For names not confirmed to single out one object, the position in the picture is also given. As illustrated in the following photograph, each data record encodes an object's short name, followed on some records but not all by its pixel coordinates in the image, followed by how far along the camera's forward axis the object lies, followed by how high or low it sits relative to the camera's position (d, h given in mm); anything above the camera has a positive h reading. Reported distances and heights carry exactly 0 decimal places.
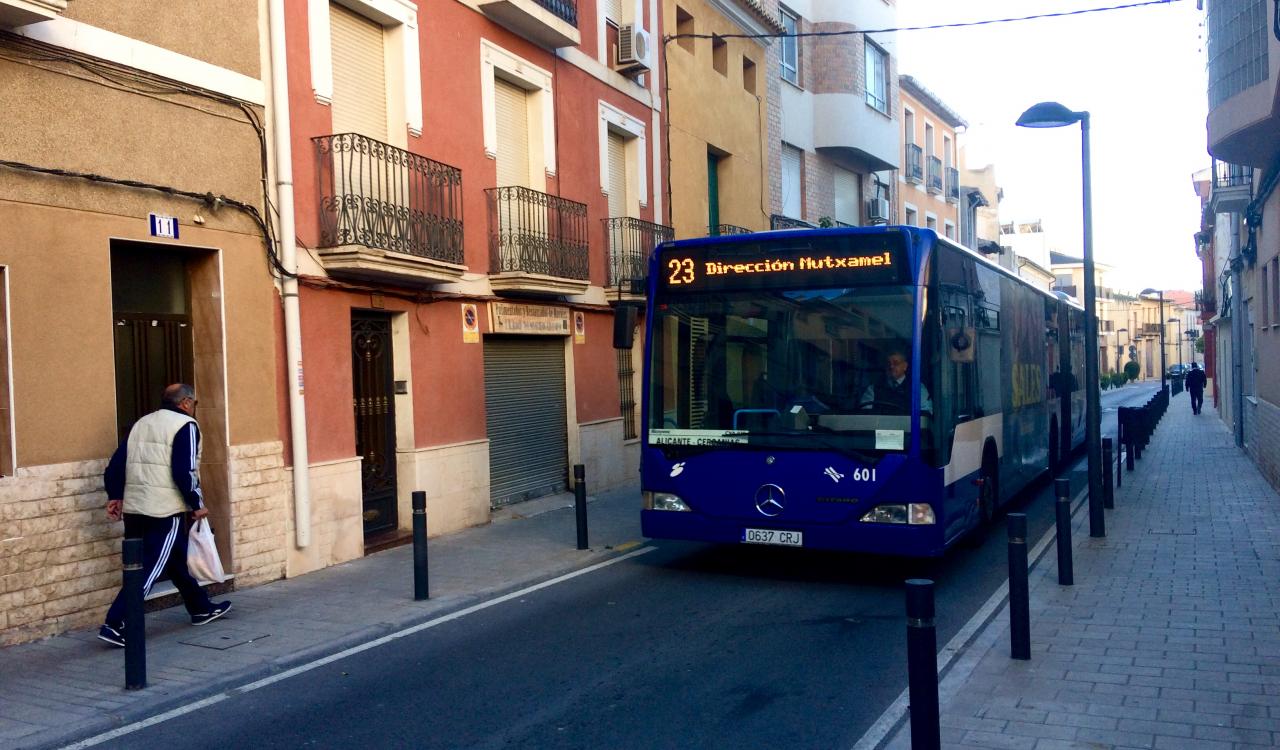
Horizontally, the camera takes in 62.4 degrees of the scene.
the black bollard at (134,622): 6250 -1446
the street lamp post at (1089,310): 10188 +344
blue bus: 8344 -317
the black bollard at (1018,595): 6441 -1530
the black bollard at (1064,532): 8258 -1507
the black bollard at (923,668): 4312 -1311
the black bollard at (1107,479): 13094 -1706
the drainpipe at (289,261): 10000 +1053
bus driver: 8297 -319
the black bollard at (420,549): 8609 -1486
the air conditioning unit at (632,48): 16995 +5040
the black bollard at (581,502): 10898 -1459
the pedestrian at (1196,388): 37519 -1676
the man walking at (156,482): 7461 -750
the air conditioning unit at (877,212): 28344 +3791
